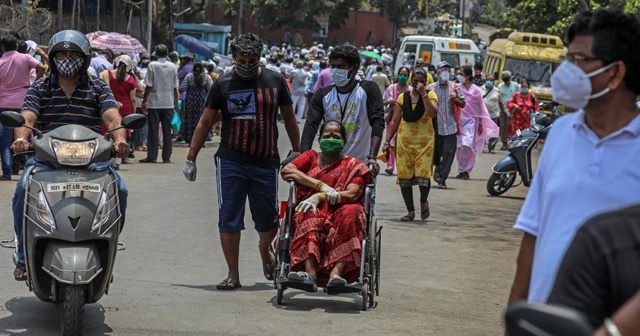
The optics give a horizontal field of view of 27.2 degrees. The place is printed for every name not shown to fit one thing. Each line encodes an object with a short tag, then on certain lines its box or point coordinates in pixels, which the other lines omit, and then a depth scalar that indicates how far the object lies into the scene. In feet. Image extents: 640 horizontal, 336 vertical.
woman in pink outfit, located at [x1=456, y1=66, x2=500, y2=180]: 65.87
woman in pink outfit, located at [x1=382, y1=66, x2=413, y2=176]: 58.95
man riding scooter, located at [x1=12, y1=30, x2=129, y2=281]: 25.32
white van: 138.10
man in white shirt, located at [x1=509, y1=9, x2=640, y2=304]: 12.41
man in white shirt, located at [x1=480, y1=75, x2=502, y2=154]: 84.02
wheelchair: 28.14
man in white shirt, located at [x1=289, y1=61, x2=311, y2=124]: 109.60
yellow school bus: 106.93
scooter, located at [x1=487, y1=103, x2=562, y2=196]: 59.52
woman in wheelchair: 28.58
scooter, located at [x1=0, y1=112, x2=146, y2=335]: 23.02
